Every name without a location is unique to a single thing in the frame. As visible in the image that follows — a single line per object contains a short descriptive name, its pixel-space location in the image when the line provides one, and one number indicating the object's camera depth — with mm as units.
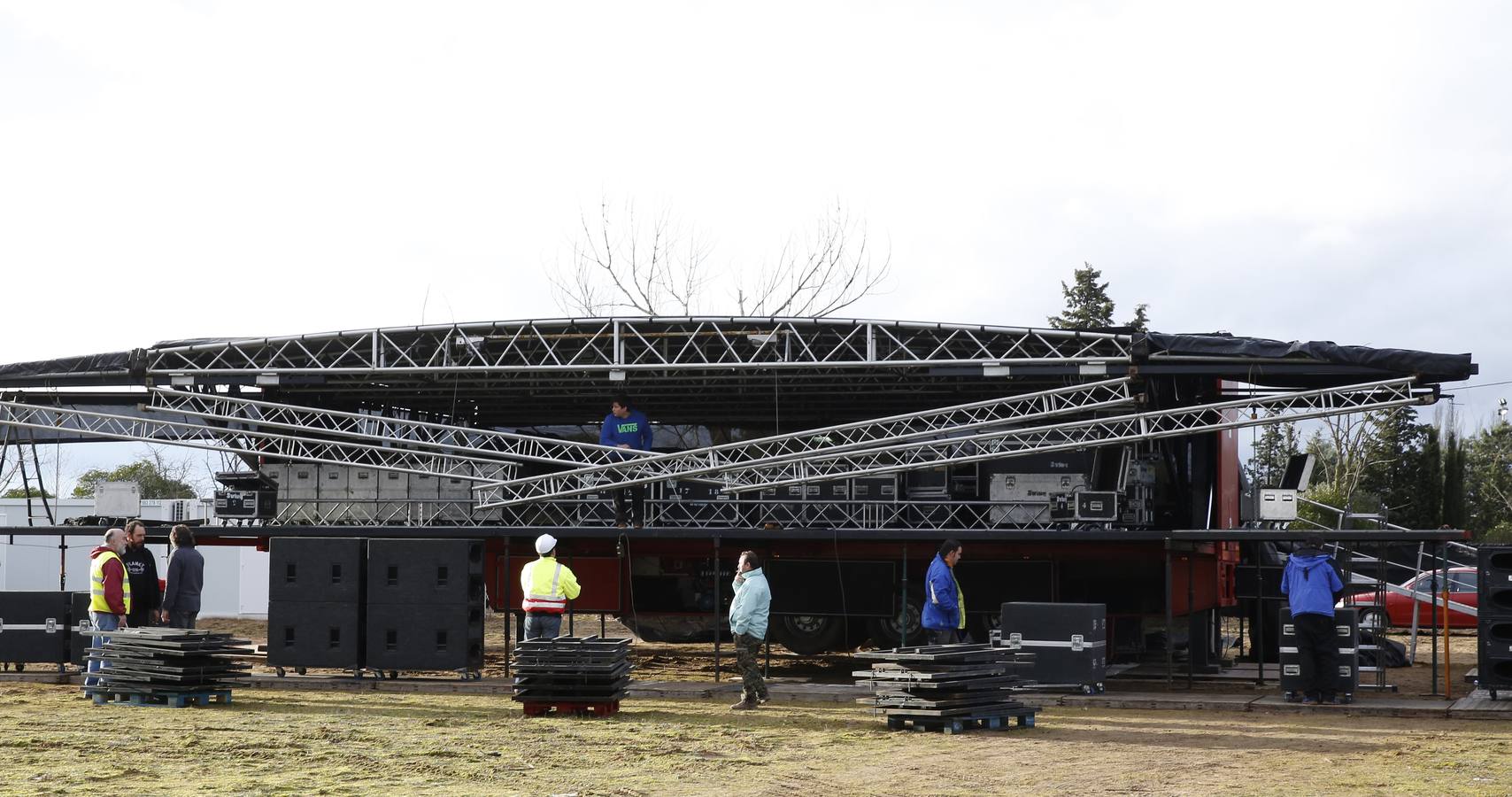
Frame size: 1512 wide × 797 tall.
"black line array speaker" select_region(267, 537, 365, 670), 17609
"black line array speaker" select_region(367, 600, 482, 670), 17406
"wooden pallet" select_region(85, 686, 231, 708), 15016
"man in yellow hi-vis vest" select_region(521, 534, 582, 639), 15125
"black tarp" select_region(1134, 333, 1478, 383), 17406
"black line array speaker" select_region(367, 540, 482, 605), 17391
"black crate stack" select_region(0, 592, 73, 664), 18266
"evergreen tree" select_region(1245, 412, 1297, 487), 52272
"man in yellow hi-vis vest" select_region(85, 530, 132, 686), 15969
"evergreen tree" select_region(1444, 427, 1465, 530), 45719
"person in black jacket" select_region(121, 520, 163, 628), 16281
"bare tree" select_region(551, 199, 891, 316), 43875
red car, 26641
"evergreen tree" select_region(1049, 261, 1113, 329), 50562
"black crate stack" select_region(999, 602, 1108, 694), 16234
